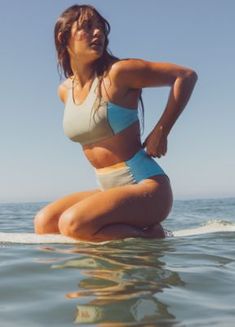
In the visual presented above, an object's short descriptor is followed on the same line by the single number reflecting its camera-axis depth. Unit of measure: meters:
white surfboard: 4.00
